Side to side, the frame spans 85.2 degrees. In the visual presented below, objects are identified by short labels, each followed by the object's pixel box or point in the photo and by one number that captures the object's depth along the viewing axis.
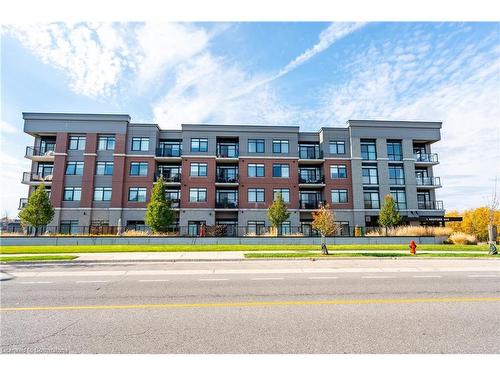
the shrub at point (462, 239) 25.34
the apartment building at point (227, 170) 34.69
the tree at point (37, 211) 26.89
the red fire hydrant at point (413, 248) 17.34
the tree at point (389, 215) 31.25
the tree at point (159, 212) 29.00
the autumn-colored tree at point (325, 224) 26.89
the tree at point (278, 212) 31.14
